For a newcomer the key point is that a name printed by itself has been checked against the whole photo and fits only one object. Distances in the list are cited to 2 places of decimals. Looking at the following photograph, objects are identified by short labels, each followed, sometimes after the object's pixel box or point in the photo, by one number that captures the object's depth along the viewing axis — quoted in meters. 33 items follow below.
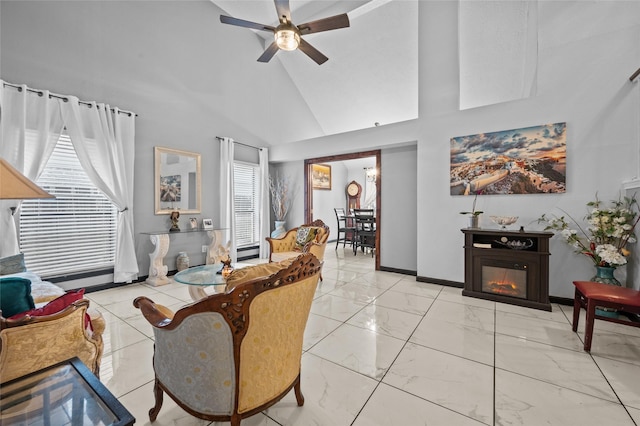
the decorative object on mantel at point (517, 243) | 3.13
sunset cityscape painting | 3.15
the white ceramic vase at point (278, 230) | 6.02
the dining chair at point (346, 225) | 6.70
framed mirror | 4.25
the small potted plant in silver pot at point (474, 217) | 3.44
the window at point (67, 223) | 3.14
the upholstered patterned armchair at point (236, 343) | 1.09
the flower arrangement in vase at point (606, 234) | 2.63
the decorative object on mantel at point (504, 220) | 3.25
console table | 3.97
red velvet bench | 1.97
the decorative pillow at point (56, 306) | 1.28
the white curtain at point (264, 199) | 5.92
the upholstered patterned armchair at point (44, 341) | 1.17
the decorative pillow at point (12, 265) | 2.24
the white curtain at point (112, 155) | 3.36
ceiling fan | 2.77
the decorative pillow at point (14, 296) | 1.25
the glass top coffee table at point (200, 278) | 2.35
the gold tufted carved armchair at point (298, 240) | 4.07
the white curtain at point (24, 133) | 2.84
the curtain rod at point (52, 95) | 2.90
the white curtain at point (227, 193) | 5.09
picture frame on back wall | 7.89
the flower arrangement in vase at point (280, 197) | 6.22
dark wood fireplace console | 3.00
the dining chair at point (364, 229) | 6.16
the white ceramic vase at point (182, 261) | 4.42
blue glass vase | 2.71
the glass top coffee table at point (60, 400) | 0.88
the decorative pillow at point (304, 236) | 4.30
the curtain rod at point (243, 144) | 5.06
